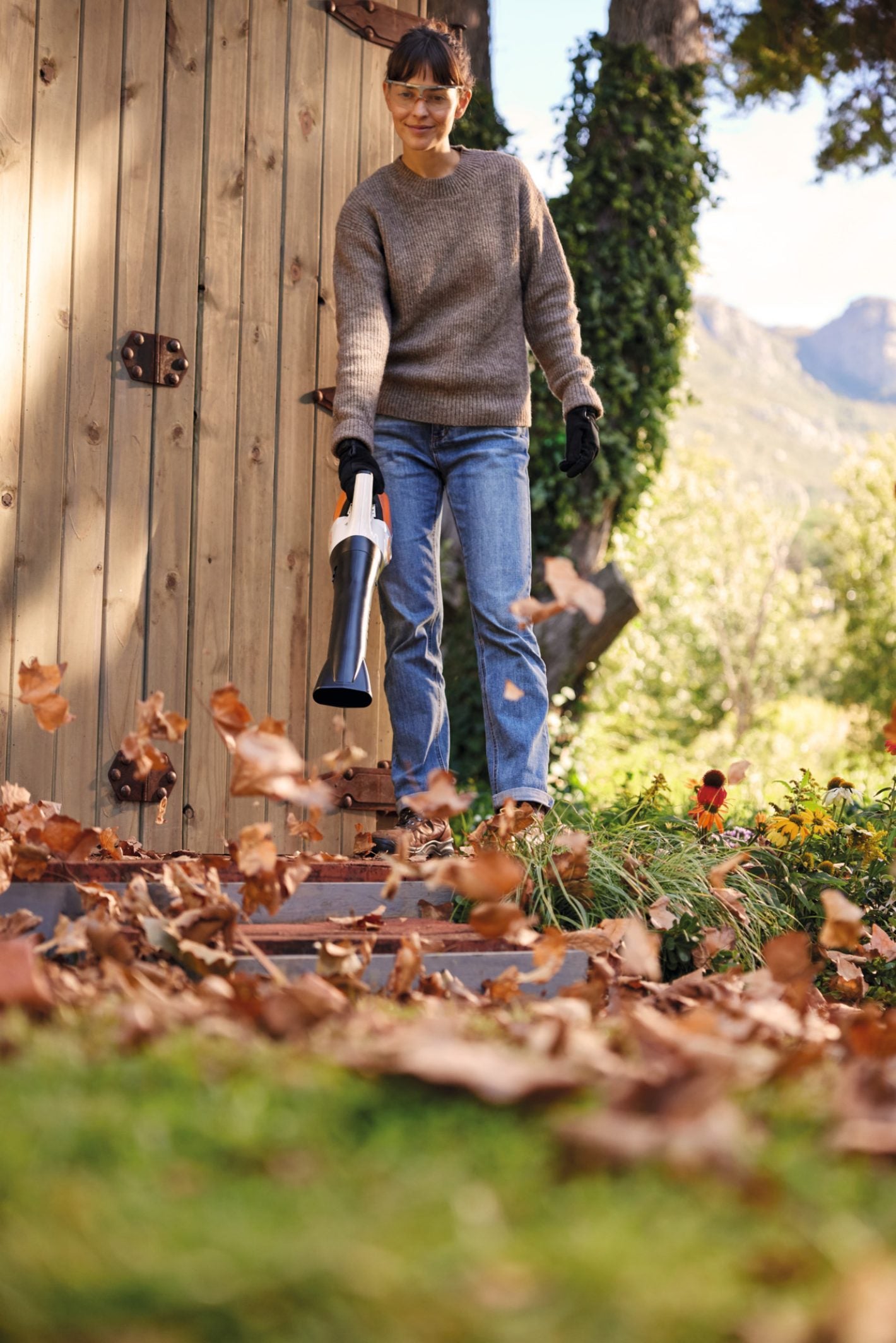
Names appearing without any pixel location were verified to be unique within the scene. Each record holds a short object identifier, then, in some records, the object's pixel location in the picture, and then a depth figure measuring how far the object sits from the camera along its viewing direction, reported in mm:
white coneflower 8809
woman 8367
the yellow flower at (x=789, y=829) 8355
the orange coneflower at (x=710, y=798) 8551
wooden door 8278
